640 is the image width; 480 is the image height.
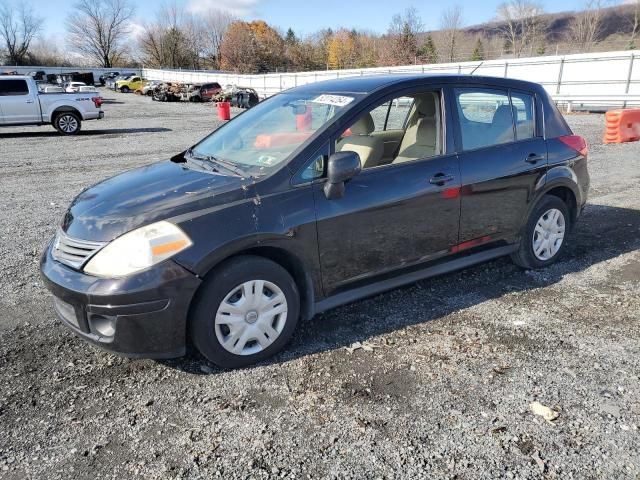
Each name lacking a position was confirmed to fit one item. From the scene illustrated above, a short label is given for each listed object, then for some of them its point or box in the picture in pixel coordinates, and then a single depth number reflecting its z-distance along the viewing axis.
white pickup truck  16.38
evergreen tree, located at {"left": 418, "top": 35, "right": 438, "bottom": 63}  57.39
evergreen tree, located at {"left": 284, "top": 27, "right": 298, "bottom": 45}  96.72
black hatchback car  2.84
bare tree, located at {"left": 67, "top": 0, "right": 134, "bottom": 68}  91.88
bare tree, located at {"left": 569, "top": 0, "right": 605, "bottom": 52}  61.94
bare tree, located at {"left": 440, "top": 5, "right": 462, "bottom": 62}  64.19
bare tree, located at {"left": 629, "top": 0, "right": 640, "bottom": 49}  59.72
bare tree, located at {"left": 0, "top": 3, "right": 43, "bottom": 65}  80.59
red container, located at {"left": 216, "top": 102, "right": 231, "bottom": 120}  22.11
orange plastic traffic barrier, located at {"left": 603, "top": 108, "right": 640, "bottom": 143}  13.09
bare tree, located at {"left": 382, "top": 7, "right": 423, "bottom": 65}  61.09
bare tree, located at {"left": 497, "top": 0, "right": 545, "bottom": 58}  68.00
